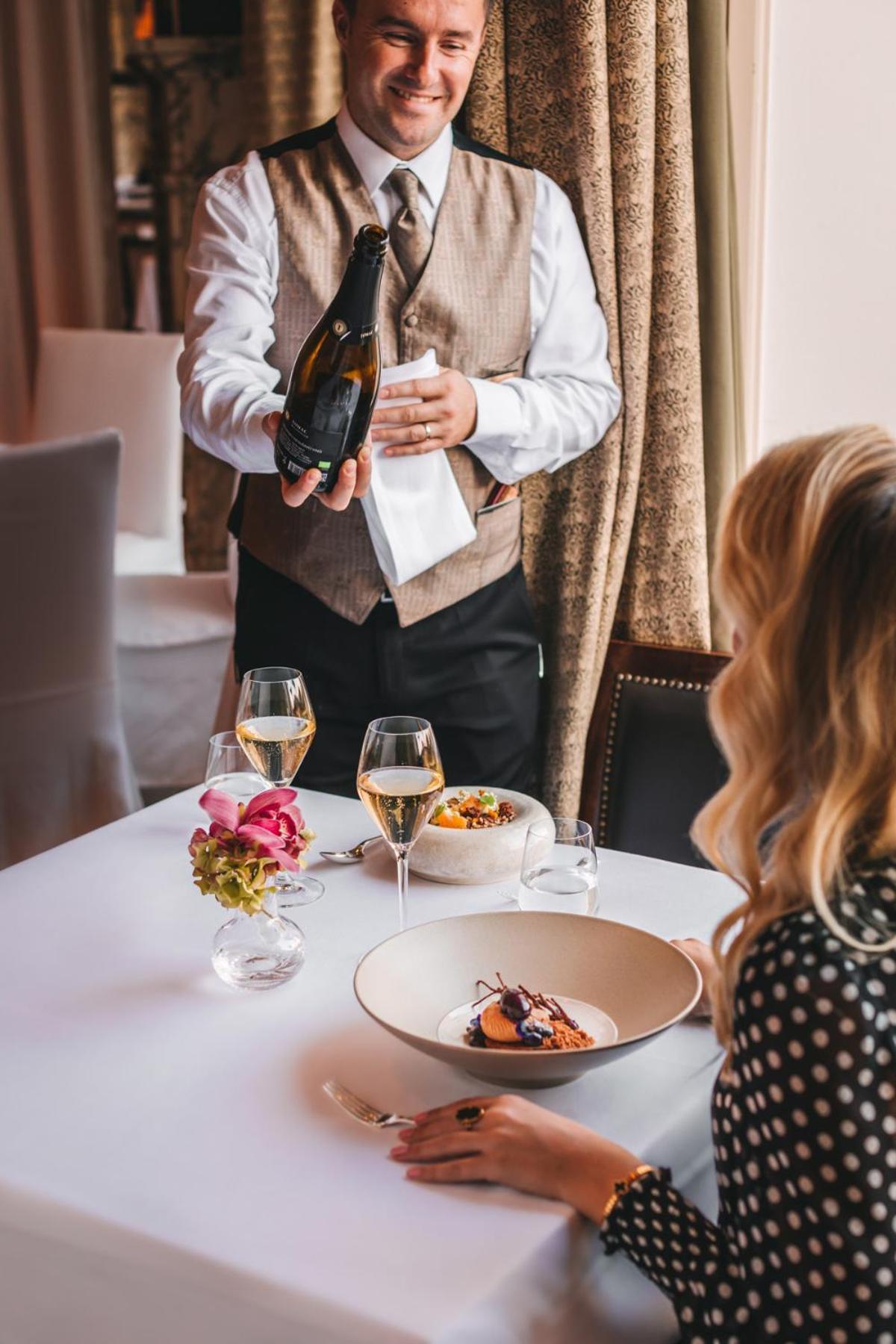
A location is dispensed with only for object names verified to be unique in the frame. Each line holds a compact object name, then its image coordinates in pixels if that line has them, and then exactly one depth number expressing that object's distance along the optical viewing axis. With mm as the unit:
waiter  1839
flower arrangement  1076
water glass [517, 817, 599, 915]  1149
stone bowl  1294
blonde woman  767
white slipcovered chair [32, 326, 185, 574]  3557
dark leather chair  1676
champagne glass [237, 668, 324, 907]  1347
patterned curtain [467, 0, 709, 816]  2104
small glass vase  1109
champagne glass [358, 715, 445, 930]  1141
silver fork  923
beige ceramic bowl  1003
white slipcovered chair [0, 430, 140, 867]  2275
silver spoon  1371
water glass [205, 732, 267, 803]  1349
